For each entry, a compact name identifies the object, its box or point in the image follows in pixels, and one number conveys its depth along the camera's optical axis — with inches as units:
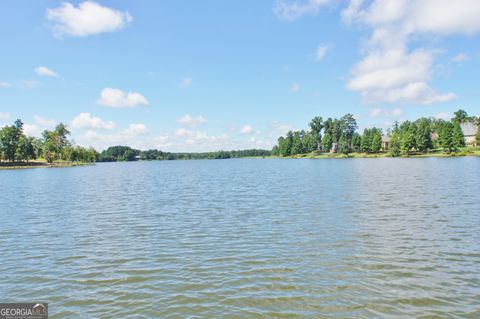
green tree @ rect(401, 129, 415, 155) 6501.0
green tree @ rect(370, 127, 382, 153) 7765.8
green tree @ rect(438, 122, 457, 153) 5846.5
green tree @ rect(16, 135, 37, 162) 6446.9
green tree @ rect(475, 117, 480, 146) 6137.3
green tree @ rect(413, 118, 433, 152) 6535.4
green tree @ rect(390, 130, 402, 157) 6752.0
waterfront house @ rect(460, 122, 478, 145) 7554.1
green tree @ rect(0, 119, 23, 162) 6342.5
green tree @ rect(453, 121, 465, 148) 6053.2
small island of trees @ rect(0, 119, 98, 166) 6363.2
